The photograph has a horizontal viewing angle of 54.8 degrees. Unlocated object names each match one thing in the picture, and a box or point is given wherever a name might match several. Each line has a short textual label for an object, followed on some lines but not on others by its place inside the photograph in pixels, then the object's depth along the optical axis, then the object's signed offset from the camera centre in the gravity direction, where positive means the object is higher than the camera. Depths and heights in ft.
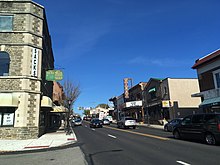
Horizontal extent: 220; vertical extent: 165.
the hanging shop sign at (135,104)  154.06 +8.96
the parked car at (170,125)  75.42 -3.73
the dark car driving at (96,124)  118.93 -3.86
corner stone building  57.11 +14.26
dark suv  39.09 -2.74
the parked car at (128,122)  97.84 -2.87
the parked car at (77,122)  151.83 -3.49
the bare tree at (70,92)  145.66 +17.54
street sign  68.08 +13.79
